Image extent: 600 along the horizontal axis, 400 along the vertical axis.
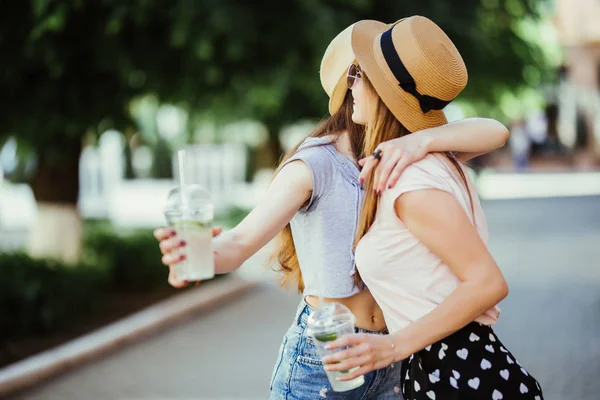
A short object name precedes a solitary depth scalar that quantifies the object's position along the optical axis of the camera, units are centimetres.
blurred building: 3606
